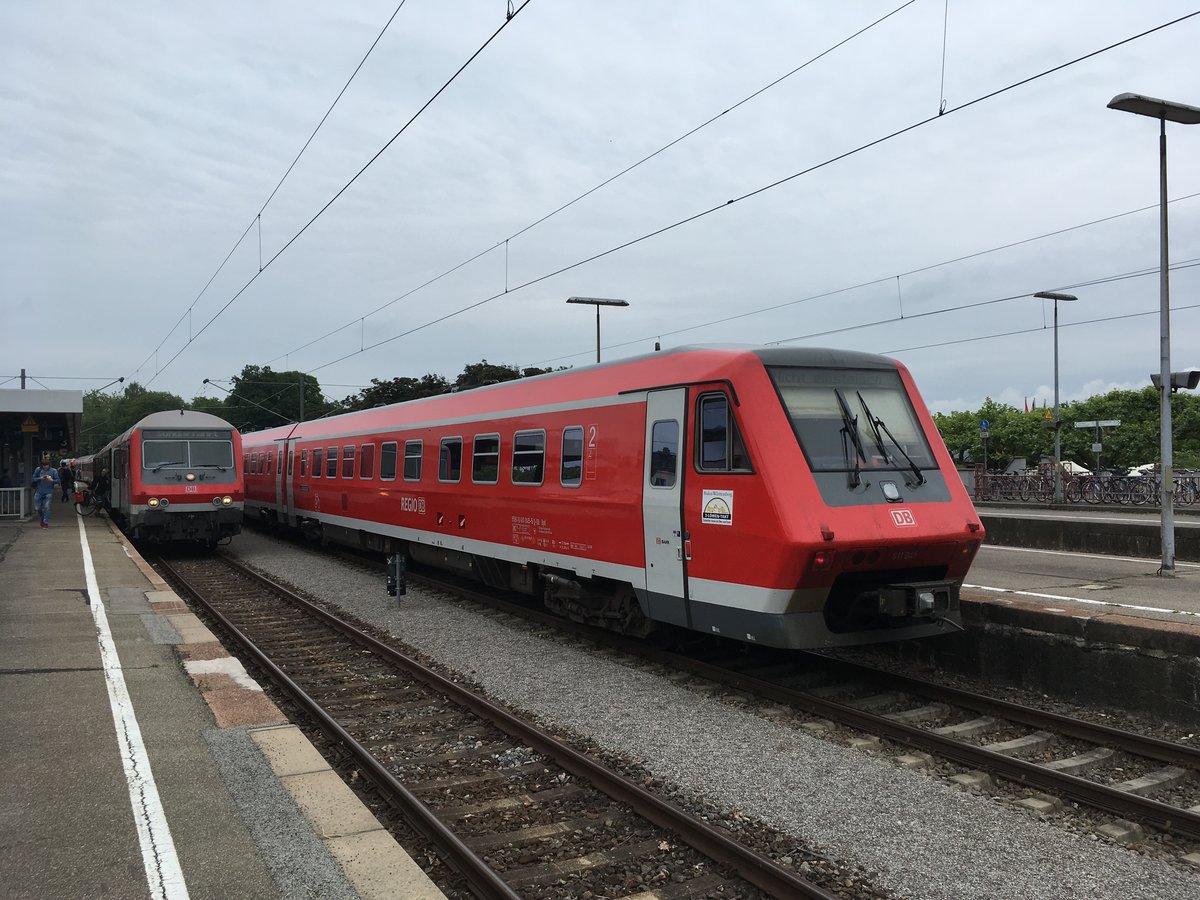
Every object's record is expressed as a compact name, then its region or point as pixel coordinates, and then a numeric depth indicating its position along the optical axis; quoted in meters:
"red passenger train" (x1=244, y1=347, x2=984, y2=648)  7.12
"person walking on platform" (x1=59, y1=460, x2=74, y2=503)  34.12
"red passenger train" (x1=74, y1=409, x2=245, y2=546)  18.08
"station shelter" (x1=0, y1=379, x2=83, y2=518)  25.59
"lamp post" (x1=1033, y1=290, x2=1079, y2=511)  30.45
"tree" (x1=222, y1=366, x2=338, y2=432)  75.82
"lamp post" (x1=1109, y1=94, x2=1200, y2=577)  11.09
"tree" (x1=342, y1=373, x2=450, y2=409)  53.03
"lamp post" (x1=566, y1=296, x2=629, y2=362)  26.55
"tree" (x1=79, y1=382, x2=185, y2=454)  108.38
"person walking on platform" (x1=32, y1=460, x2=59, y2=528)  22.34
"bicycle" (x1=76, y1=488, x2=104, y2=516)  30.23
